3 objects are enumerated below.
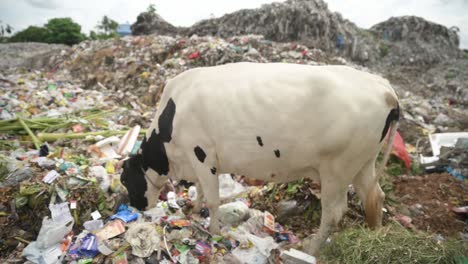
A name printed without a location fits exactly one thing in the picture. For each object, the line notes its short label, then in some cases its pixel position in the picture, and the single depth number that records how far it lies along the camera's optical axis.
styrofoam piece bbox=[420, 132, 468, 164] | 5.02
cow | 2.09
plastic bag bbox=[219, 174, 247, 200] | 3.63
